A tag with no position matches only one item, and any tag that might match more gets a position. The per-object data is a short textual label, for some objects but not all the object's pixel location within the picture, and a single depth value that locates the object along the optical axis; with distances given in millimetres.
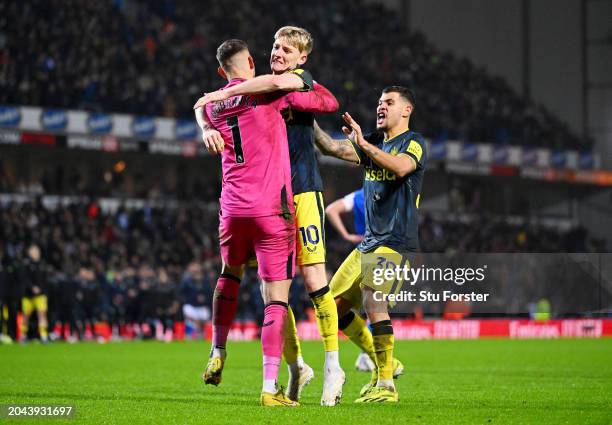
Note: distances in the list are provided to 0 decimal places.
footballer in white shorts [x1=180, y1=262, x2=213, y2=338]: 49344
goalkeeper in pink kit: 13820
